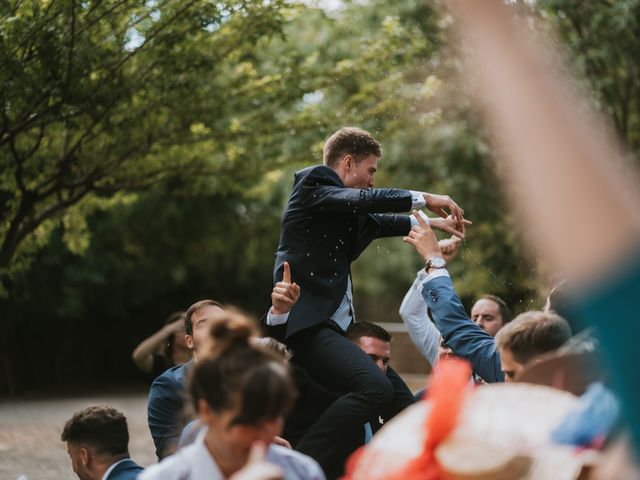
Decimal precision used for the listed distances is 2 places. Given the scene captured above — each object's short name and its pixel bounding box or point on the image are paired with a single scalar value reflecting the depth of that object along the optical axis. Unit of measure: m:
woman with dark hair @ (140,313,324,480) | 2.59
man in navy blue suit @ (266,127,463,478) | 4.49
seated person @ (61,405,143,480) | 4.80
